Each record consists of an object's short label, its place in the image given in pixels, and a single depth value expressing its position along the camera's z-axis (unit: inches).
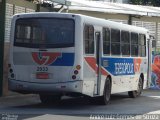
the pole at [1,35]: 837.8
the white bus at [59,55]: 672.4
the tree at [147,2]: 2684.8
